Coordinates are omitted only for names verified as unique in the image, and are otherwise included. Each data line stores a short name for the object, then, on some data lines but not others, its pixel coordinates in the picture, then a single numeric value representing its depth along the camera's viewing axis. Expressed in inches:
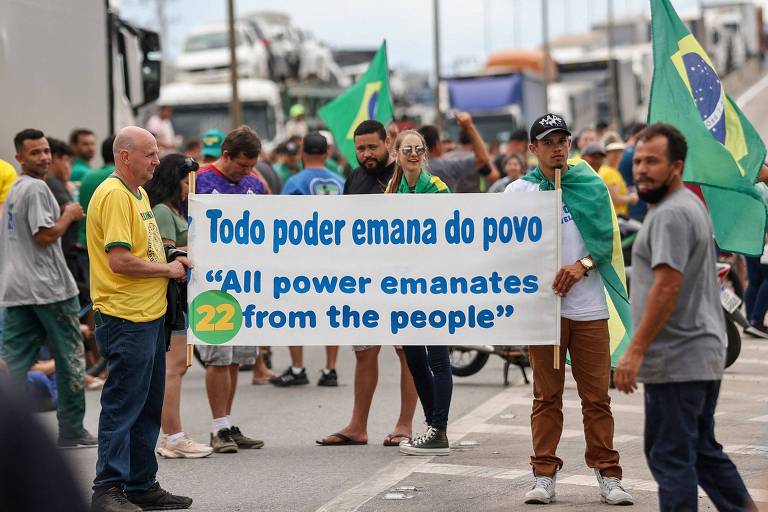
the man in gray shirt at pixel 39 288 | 699.4
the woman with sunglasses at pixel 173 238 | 629.6
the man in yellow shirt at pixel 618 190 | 1074.7
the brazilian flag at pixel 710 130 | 589.6
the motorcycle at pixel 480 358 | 883.4
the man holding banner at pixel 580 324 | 541.3
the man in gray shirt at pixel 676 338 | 418.3
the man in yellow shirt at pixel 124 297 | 524.4
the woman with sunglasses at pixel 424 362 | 642.8
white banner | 581.3
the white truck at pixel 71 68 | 986.7
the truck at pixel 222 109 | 2320.4
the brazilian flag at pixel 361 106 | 1039.3
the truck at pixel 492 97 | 2844.5
